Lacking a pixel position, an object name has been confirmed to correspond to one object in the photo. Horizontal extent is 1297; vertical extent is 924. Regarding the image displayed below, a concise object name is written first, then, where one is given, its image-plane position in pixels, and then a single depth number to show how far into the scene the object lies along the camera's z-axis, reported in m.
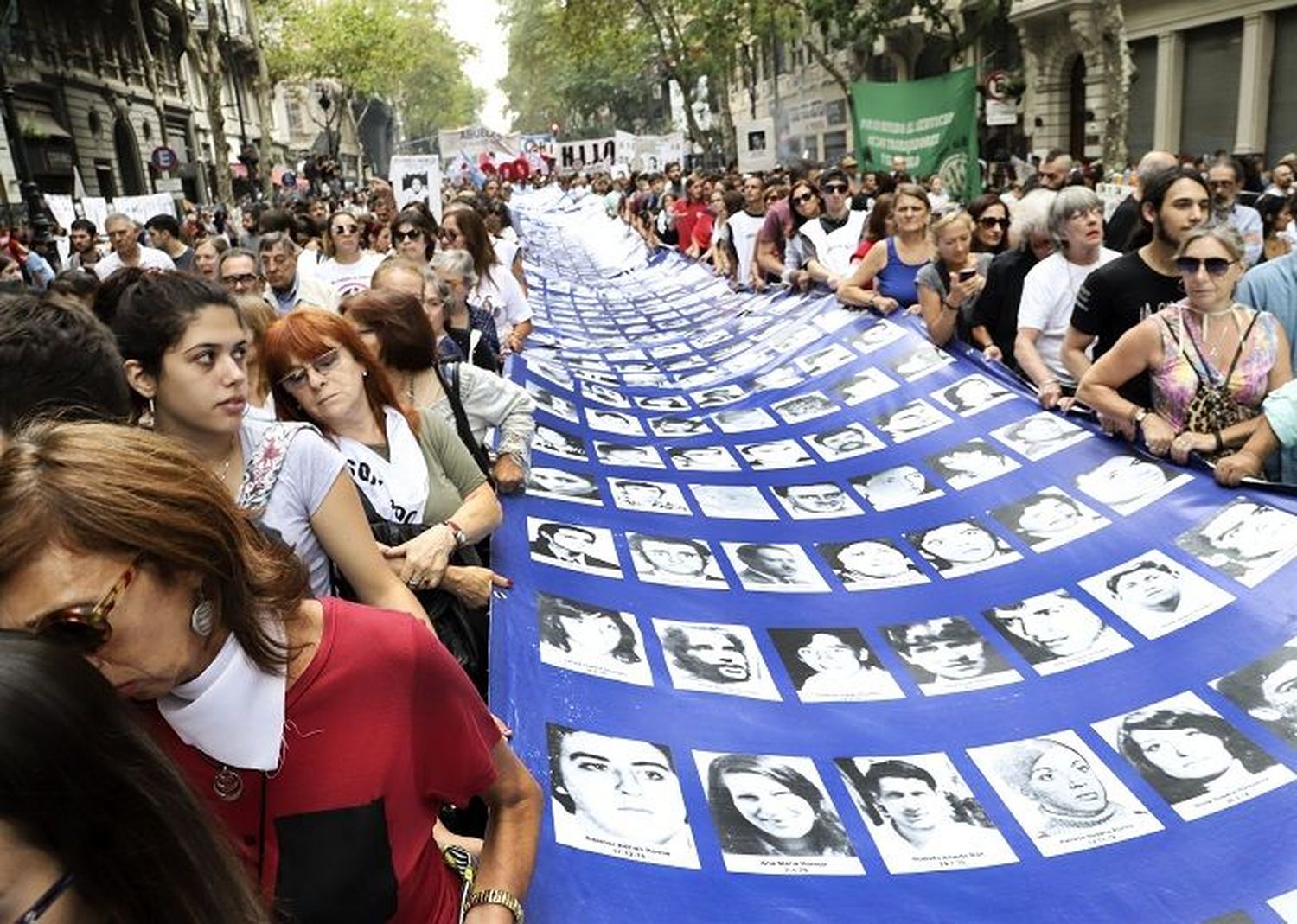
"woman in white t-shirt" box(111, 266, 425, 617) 2.19
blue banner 2.24
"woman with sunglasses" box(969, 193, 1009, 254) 6.15
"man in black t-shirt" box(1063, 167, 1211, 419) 3.88
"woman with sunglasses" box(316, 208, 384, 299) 6.80
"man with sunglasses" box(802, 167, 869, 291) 7.83
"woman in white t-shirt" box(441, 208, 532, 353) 6.65
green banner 12.12
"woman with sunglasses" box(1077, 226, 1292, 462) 3.39
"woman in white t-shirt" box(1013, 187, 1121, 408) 4.52
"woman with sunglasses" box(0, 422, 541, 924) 1.17
